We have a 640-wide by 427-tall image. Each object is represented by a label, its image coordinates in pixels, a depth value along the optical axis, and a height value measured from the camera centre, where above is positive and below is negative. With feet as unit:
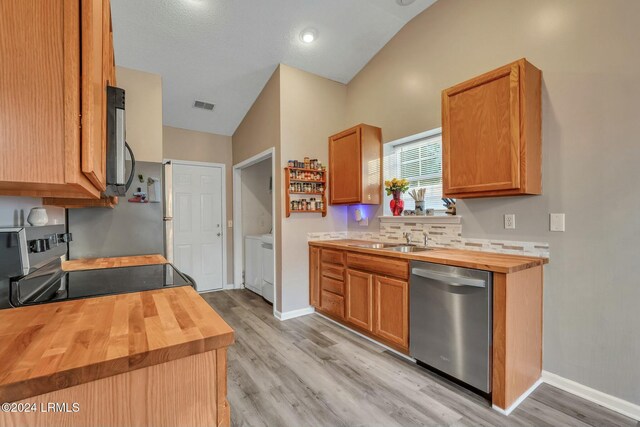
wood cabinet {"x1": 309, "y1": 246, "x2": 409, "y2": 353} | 8.09 -2.57
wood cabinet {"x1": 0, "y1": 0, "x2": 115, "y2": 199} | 1.91 +0.81
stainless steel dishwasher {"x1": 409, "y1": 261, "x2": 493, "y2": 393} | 6.17 -2.50
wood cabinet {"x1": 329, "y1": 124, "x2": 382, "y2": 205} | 10.76 +1.70
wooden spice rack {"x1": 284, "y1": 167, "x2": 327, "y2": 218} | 11.28 +0.96
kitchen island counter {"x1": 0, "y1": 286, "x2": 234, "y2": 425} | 2.11 -1.14
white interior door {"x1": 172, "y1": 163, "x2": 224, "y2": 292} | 14.35 -0.53
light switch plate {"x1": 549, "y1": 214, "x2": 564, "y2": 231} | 6.75 -0.28
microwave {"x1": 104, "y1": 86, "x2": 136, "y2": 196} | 3.27 +0.85
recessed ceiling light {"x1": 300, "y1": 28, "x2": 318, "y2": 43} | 10.19 +6.14
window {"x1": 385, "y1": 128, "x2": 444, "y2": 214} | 9.81 +1.69
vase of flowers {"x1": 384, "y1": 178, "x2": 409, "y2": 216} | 10.35 +0.70
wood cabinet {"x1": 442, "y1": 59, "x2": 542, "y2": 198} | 6.51 +1.82
